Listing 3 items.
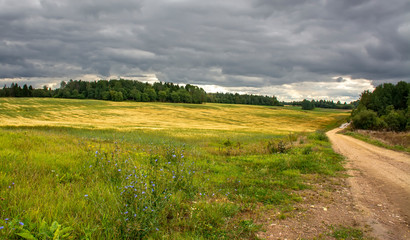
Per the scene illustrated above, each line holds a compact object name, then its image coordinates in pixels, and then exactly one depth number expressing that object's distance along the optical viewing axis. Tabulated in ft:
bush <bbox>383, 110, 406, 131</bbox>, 188.65
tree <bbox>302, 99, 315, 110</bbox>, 489.75
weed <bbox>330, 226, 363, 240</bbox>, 14.78
